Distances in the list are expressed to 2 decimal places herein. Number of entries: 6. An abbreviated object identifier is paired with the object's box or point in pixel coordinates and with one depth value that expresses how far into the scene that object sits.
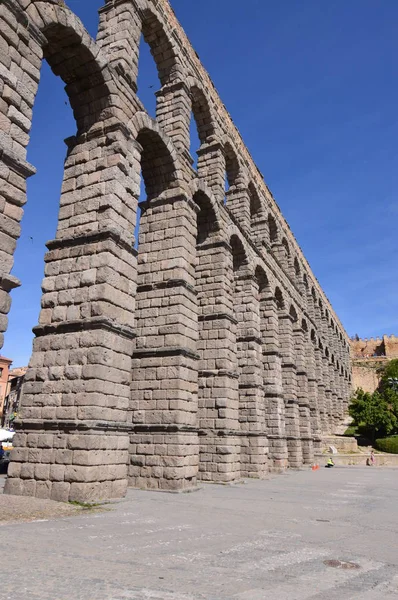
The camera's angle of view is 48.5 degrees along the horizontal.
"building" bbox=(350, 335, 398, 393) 67.31
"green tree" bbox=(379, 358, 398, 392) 55.55
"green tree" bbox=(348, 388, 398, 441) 36.09
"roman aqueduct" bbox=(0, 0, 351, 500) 7.88
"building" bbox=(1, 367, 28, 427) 54.43
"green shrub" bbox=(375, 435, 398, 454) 32.72
